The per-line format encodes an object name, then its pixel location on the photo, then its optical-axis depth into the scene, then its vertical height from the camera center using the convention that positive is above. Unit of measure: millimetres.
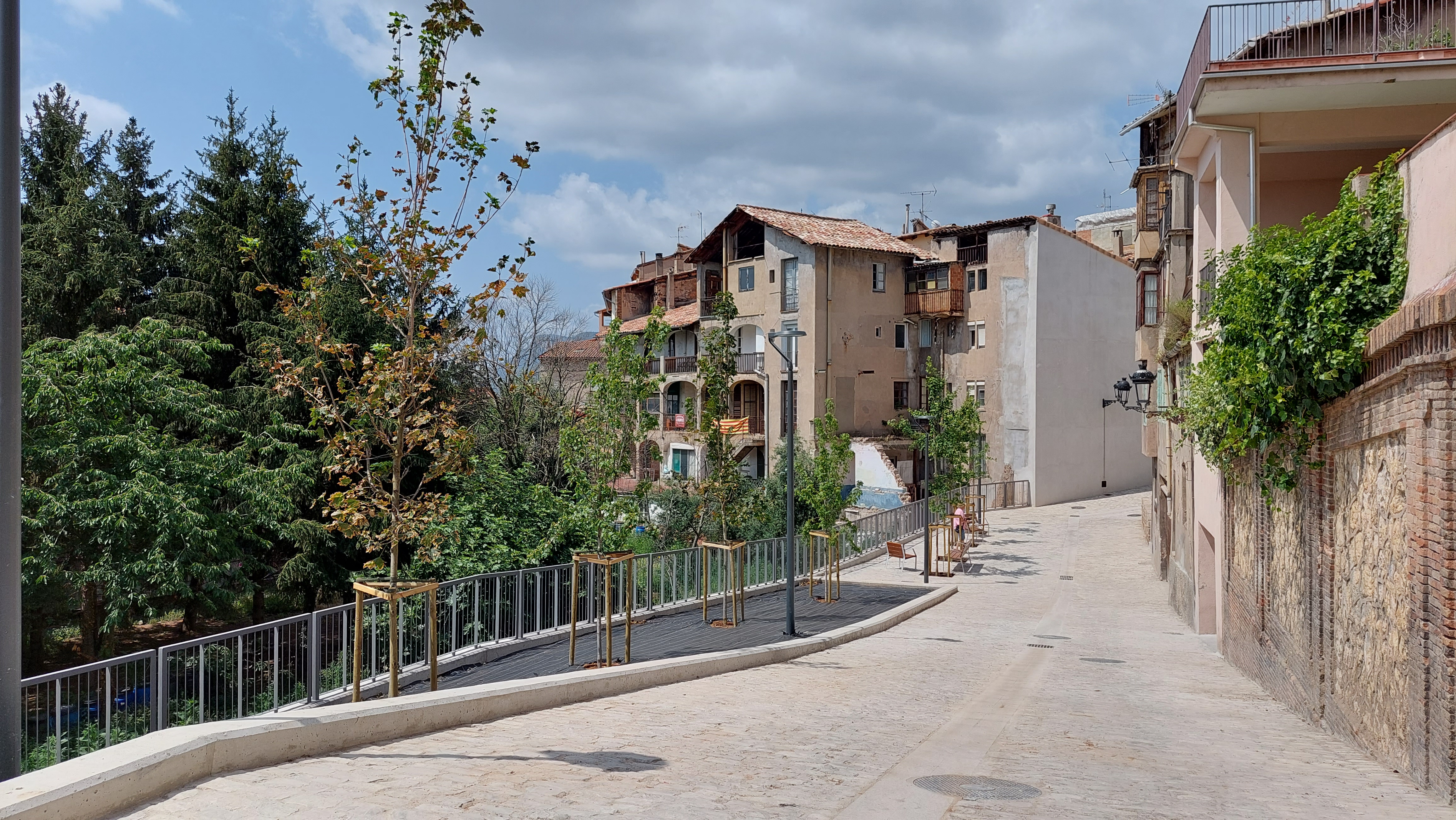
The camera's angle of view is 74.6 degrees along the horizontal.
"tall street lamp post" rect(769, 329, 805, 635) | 15969 -1955
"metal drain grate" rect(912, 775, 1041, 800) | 6336 -2354
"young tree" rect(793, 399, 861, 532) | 23531 -905
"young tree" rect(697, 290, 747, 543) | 17781 +297
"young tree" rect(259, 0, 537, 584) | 8781 +925
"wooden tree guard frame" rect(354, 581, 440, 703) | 8328 -1390
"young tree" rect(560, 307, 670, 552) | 13898 +28
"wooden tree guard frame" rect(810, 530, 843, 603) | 20781 -2789
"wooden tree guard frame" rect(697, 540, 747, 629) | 16672 -2475
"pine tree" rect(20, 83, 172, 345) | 24797 +6001
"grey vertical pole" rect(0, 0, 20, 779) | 4473 +219
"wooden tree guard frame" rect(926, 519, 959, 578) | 26922 -3314
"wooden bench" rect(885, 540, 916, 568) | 26344 -3007
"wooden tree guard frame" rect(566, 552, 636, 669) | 12258 -1642
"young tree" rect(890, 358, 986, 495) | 32188 +209
